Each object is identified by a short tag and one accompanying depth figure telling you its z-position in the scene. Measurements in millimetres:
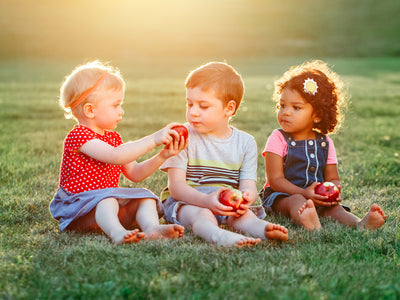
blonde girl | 3730
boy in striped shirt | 3811
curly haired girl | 4508
